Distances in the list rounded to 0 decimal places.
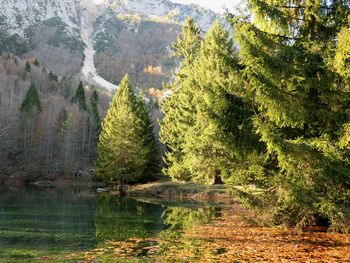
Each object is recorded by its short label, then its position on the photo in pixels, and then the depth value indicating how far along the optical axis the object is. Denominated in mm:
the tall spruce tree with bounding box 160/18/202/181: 36312
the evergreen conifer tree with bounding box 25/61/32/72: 114612
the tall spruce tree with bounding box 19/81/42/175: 64188
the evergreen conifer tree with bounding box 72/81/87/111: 87350
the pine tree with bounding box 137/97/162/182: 45219
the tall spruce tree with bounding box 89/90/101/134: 74050
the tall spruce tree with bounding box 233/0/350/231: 10781
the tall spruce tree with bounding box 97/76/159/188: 42931
